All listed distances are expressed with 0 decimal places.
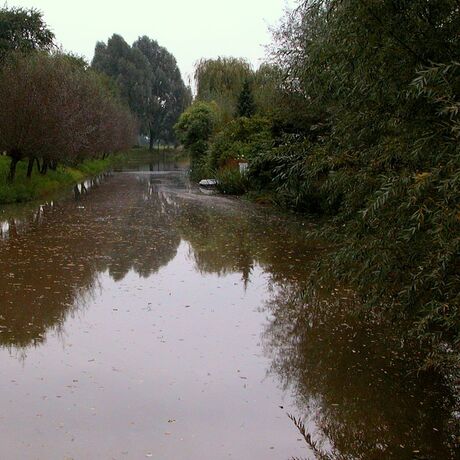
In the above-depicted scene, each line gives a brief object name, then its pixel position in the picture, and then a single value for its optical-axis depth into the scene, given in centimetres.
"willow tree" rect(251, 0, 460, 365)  437
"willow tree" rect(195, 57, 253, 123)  5122
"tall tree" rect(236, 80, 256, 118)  3678
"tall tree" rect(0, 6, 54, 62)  3944
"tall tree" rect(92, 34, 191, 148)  7625
